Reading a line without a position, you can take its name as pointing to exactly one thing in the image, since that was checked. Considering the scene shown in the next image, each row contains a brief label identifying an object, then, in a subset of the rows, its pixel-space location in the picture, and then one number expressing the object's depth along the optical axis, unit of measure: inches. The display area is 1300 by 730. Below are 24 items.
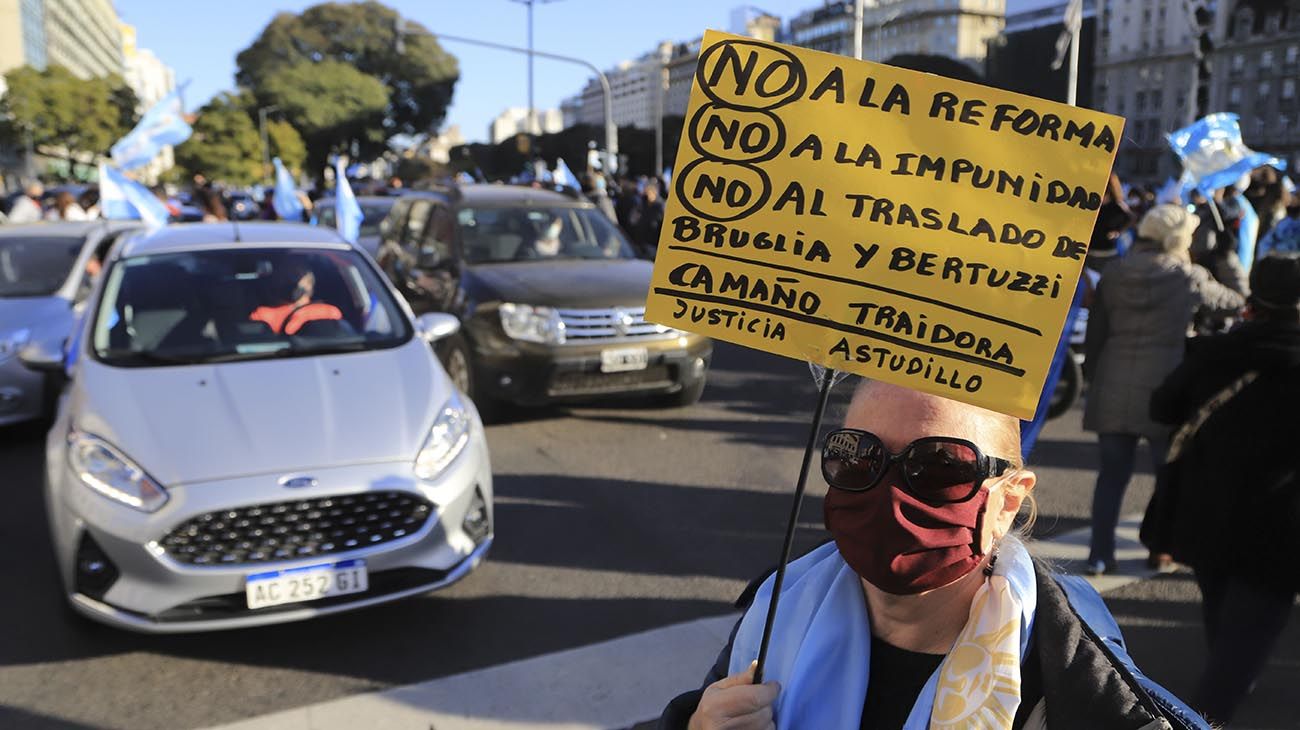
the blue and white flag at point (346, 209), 398.6
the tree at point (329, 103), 2817.4
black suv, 283.1
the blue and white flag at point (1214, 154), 310.5
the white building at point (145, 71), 5913.4
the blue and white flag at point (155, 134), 398.0
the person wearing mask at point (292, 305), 193.5
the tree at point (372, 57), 3070.9
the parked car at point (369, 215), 483.0
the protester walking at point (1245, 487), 117.7
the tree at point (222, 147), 1951.3
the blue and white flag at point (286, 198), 537.6
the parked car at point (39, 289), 269.0
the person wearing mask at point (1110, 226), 277.0
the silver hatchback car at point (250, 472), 140.9
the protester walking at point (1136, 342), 178.5
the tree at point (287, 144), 2615.7
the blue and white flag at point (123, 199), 354.9
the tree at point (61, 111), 2021.4
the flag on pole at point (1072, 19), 708.0
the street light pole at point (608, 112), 1016.4
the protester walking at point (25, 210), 529.3
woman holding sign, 54.5
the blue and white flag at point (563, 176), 702.5
